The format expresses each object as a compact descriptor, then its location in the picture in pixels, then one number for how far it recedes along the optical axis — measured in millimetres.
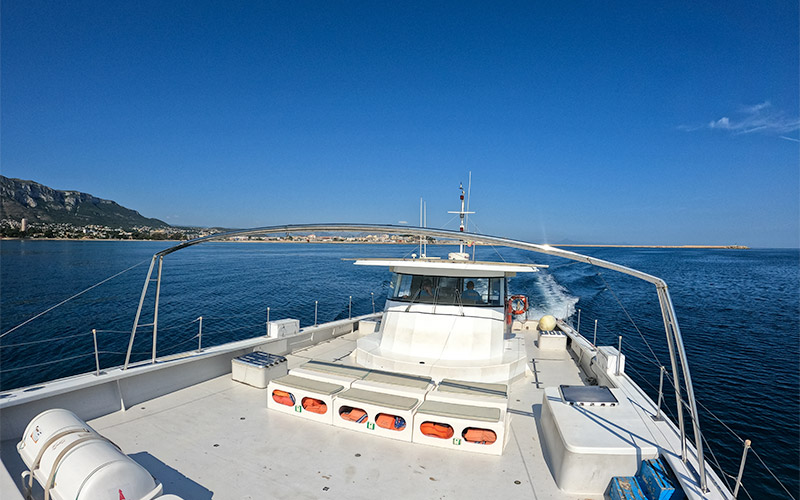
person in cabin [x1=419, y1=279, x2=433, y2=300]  9016
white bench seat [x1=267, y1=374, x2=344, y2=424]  6128
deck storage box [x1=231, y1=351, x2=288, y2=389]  7504
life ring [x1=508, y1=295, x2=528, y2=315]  13084
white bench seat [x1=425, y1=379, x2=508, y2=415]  5738
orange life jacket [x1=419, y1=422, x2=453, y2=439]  5577
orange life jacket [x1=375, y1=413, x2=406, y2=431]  5715
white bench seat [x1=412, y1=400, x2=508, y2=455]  5281
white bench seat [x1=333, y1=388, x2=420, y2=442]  5625
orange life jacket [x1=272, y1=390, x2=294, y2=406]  6531
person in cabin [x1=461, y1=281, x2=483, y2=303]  8766
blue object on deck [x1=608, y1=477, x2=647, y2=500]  4152
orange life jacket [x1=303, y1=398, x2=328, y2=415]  6301
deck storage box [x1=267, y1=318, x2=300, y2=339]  9383
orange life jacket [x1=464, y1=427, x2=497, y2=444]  5391
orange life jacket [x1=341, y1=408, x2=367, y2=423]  6062
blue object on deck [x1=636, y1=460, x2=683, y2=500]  4043
